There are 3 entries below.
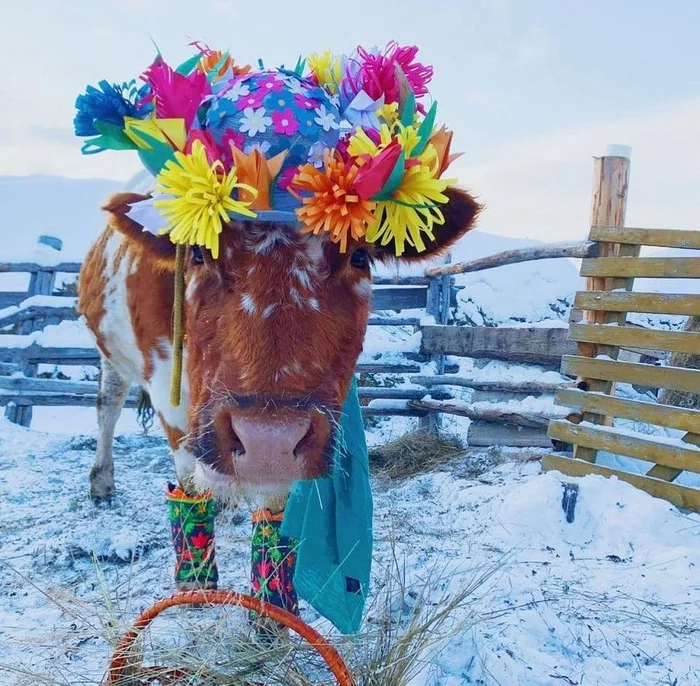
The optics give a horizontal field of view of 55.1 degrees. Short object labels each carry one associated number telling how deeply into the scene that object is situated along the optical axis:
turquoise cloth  2.26
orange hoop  1.43
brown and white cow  1.55
